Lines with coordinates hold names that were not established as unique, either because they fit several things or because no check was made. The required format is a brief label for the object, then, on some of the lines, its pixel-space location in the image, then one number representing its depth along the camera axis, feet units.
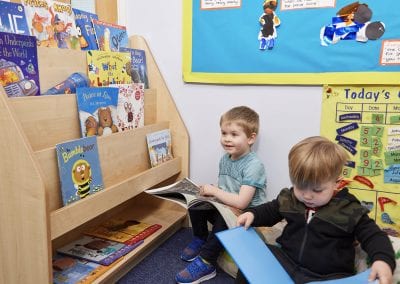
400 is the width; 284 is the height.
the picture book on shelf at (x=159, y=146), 4.61
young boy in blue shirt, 4.08
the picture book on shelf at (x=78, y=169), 3.22
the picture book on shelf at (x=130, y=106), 4.19
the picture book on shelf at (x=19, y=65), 3.02
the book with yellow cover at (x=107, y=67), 3.99
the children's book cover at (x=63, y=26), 3.76
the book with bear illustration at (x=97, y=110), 3.66
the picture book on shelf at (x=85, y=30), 4.11
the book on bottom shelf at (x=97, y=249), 3.88
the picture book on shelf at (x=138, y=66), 4.76
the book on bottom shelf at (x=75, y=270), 3.49
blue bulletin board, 3.82
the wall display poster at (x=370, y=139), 3.95
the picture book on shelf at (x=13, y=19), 3.20
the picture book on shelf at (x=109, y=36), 4.35
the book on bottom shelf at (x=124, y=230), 4.37
